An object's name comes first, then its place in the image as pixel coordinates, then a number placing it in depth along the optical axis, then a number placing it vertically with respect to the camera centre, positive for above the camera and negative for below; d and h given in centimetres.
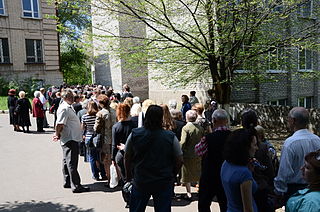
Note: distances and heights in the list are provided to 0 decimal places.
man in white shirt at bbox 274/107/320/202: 312 -84
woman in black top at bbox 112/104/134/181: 489 -80
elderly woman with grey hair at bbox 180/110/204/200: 485 -117
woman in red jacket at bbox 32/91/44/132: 1144 -88
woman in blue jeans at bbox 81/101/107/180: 613 -108
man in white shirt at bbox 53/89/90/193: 530 -96
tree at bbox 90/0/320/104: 759 +154
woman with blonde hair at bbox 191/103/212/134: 562 -74
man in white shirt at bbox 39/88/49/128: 1251 -59
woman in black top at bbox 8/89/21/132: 1188 -66
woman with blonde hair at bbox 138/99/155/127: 551 -56
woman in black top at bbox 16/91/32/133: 1133 -93
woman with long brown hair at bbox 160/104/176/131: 518 -67
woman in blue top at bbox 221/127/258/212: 257 -87
